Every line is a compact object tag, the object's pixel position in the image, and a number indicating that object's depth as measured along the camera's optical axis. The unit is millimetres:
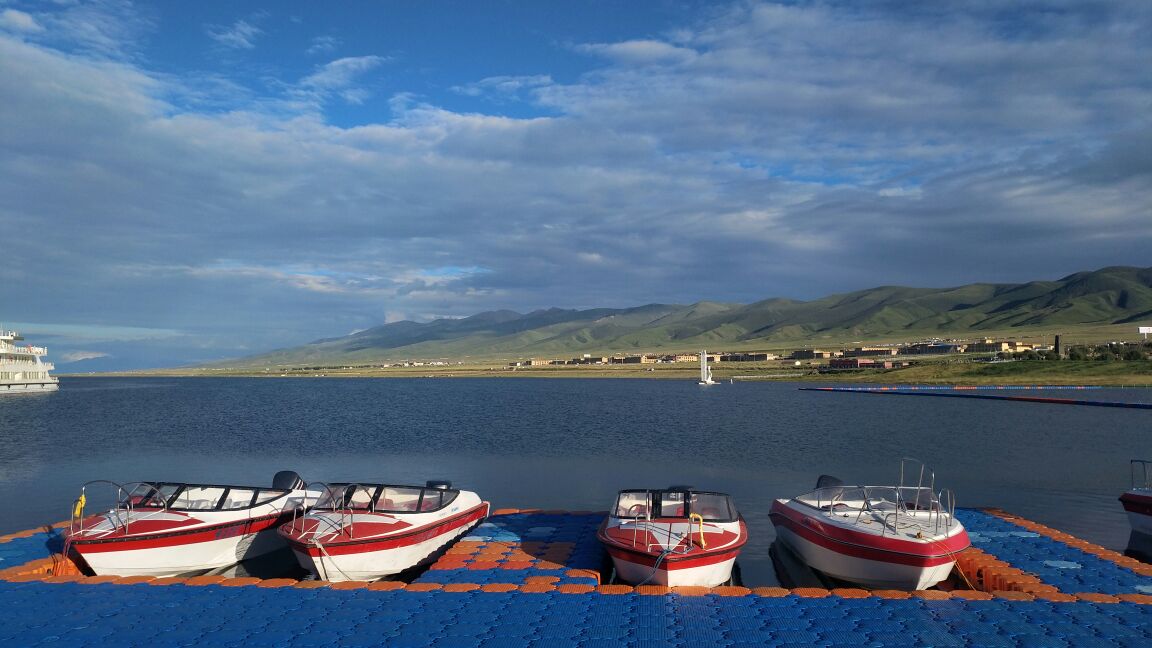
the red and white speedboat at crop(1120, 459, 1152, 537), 22172
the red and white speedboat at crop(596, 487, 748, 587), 15750
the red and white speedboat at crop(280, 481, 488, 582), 17000
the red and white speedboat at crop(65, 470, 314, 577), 17359
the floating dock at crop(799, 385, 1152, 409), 75800
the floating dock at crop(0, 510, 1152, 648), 12633
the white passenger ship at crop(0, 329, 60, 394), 118469
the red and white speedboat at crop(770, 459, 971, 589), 16156
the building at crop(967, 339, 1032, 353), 170375
